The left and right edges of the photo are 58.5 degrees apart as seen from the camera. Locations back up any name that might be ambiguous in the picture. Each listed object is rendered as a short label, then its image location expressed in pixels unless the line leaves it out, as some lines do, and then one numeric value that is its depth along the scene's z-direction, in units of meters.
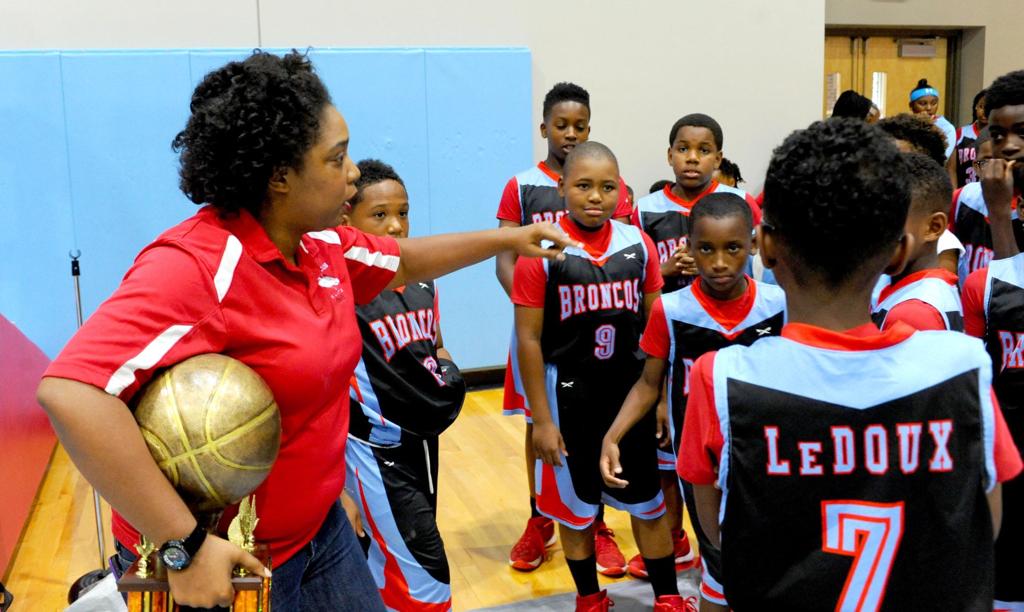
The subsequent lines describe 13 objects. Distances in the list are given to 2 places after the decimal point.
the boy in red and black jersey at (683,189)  4.29
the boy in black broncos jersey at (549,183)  4.38
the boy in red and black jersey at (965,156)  5.91
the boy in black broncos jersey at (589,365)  3.24
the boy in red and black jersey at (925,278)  2.35
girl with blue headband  7.34
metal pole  3.69
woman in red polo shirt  1.51
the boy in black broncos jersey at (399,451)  2.85
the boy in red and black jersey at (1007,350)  2.41
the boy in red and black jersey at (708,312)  2.89
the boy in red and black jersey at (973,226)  3.89
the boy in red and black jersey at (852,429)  1.43
